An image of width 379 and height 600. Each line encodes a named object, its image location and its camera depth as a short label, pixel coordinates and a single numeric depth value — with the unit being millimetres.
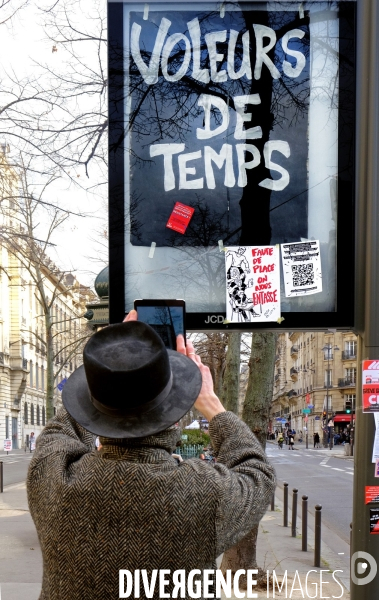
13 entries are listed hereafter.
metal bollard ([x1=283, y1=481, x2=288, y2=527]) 14884
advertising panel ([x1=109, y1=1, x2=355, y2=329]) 3518
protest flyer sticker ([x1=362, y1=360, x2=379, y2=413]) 3307
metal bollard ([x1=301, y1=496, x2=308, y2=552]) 11156
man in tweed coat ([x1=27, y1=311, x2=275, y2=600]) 2111
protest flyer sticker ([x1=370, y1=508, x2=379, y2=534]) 3287
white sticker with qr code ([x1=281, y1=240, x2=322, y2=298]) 3496
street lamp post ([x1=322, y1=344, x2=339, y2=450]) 64481
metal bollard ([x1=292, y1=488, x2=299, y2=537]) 12812
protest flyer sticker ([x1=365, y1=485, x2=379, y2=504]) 3291
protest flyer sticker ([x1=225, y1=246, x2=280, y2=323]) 3475
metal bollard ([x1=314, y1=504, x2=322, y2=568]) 9819
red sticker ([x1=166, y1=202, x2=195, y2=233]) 3523
